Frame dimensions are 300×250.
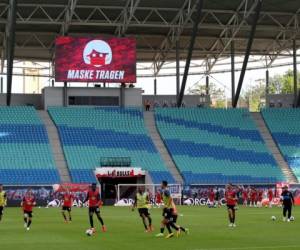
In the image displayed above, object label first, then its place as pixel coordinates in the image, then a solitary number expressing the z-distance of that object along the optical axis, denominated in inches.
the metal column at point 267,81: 3492.4
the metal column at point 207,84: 3479.6
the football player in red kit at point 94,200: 1138.0
